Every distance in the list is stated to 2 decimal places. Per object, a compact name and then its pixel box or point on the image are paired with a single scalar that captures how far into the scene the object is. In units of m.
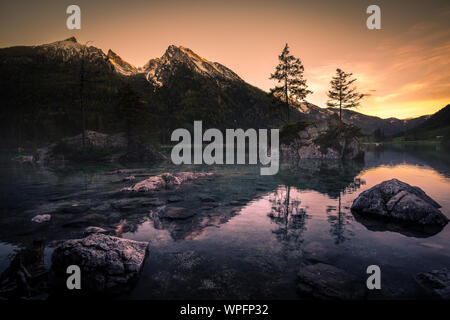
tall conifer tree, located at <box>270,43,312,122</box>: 45.22
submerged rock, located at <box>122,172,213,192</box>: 15.13
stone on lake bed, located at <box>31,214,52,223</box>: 9.20
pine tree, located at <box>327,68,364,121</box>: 43.25
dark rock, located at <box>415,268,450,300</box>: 4.52
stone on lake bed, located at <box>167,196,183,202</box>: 12.68
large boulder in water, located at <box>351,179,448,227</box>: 8.61
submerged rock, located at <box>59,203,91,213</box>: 10.58
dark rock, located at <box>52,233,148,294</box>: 4.89
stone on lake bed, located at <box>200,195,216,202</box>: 12.75
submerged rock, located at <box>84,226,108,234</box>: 7.75
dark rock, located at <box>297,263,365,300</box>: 4.49
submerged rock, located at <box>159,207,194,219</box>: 9.82
